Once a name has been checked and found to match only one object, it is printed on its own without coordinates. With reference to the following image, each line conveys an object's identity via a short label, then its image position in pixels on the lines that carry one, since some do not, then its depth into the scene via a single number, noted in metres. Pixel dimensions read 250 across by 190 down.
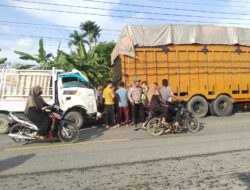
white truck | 6.57
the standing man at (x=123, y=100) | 6.82
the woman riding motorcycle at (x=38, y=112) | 5.03
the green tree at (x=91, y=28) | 27.36
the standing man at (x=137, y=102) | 6.74
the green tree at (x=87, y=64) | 9.19
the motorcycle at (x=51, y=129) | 5.08
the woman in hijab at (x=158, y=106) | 5.69
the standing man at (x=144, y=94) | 6.97
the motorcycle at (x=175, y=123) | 5.68
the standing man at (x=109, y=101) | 6.86
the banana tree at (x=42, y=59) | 9.57
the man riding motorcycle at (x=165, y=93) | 5.96
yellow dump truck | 7.81
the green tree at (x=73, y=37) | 21.32
